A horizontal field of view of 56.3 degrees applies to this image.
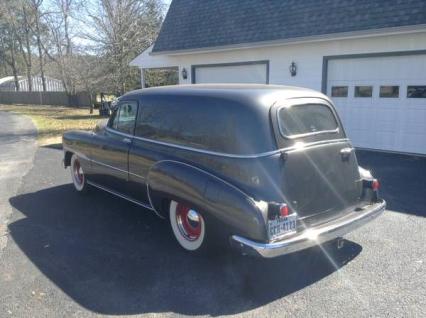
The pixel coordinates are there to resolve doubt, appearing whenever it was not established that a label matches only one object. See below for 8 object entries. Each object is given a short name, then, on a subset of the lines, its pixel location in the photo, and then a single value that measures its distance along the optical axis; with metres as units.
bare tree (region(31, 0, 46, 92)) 38.81
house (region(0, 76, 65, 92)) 50.84
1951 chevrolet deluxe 3.61
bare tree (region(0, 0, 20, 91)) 40.47
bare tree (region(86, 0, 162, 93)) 21.84
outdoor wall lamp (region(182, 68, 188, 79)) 14.27
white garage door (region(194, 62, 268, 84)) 12.28
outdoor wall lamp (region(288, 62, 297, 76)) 11.23
